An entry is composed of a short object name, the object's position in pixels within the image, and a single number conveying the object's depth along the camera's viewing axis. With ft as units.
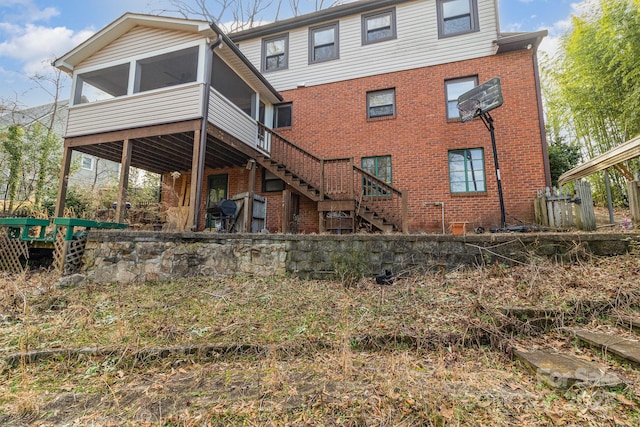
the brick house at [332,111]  24.57
